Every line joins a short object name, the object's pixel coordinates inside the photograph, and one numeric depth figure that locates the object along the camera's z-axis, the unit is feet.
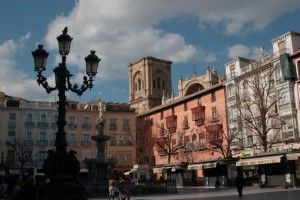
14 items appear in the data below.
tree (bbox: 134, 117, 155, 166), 204.33
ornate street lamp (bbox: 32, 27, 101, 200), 43.46
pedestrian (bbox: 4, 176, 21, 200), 36.22
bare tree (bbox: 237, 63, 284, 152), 135.23
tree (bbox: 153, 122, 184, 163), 190.19
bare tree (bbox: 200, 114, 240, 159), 160.54
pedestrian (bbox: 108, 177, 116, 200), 70.74
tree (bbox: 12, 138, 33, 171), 173.53
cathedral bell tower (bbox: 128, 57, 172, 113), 329.31
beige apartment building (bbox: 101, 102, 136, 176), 219.82
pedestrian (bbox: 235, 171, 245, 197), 69.92
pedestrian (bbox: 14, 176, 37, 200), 29.40
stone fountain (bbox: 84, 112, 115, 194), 90.07
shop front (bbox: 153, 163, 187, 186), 139.85
